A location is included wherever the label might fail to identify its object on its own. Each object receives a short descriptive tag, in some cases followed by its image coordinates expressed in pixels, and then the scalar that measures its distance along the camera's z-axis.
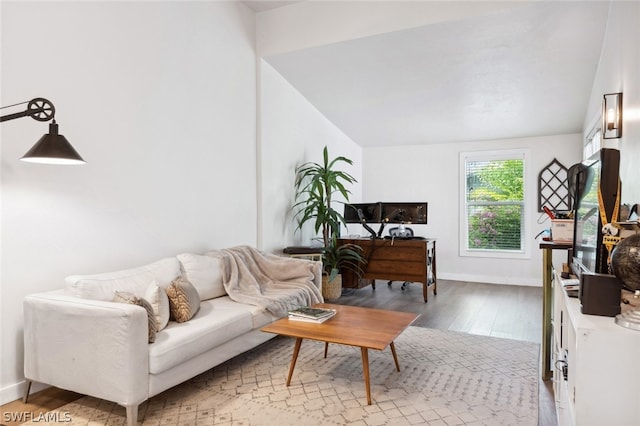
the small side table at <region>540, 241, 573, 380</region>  2.64
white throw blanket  3.28
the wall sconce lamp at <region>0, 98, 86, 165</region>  2.06
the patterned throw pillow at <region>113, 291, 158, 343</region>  2.25
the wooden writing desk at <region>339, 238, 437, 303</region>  4.98
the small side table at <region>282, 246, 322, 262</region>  4.64
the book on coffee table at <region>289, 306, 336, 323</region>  2.69
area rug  2.20
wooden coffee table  2.33
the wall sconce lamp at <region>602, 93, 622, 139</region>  2.59
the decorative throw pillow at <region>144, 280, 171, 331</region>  2.45
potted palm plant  4.92
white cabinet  1.17
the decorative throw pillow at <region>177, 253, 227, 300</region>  3.23
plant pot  4.83
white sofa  2.07
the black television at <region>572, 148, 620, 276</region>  1.54
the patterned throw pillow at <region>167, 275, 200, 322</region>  2.63
